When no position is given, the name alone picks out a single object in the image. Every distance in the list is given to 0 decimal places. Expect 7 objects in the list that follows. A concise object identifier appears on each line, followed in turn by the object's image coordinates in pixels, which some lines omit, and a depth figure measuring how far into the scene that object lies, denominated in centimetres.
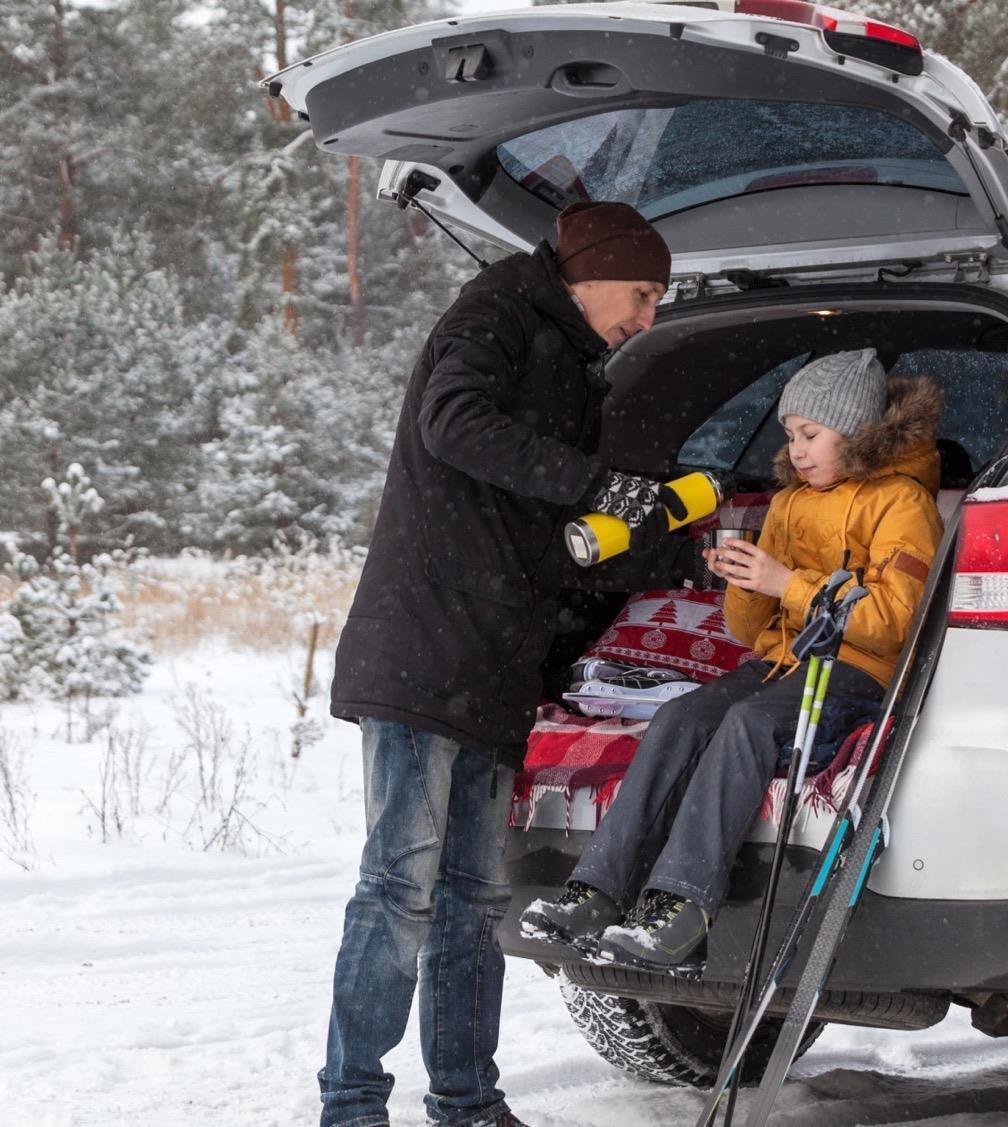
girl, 529
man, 566
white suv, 492
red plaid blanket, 535
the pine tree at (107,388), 3537
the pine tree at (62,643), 1747
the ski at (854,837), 490
